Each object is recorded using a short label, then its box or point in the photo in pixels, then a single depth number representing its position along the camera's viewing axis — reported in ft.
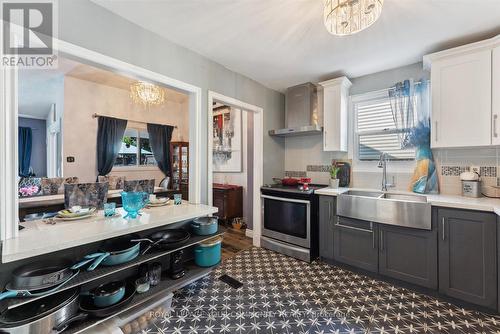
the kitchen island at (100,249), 3.84
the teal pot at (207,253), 6.67
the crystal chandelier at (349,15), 4.35
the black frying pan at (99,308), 4.36
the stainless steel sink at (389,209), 6.36
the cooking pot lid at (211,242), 6.71
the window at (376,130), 8.81
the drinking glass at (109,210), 5.79
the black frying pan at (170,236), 5.85
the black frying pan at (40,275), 3.65
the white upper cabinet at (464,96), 6.26
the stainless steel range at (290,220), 8.67
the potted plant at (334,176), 9.50
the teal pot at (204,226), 6.60
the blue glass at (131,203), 5.63
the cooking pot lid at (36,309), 3.53
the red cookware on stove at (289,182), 10.37
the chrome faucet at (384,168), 8.60
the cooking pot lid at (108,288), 4.63
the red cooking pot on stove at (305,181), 9.97
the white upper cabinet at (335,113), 9.32
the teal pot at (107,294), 4.54
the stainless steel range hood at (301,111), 10.20
